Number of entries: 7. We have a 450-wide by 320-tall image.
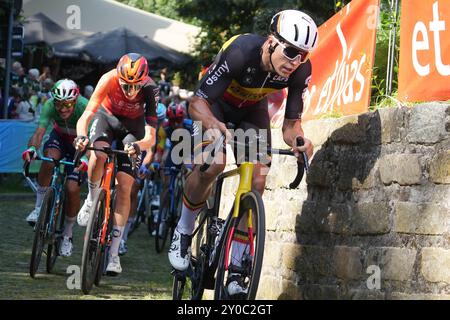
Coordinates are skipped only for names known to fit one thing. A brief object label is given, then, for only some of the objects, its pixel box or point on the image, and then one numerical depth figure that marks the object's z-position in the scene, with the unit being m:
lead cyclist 8.97
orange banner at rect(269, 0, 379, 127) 10.54
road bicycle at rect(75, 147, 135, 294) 12.23
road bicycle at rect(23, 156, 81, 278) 13.54
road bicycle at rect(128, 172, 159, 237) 20.66
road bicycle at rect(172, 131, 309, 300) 8.35
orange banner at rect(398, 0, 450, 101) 9.21
